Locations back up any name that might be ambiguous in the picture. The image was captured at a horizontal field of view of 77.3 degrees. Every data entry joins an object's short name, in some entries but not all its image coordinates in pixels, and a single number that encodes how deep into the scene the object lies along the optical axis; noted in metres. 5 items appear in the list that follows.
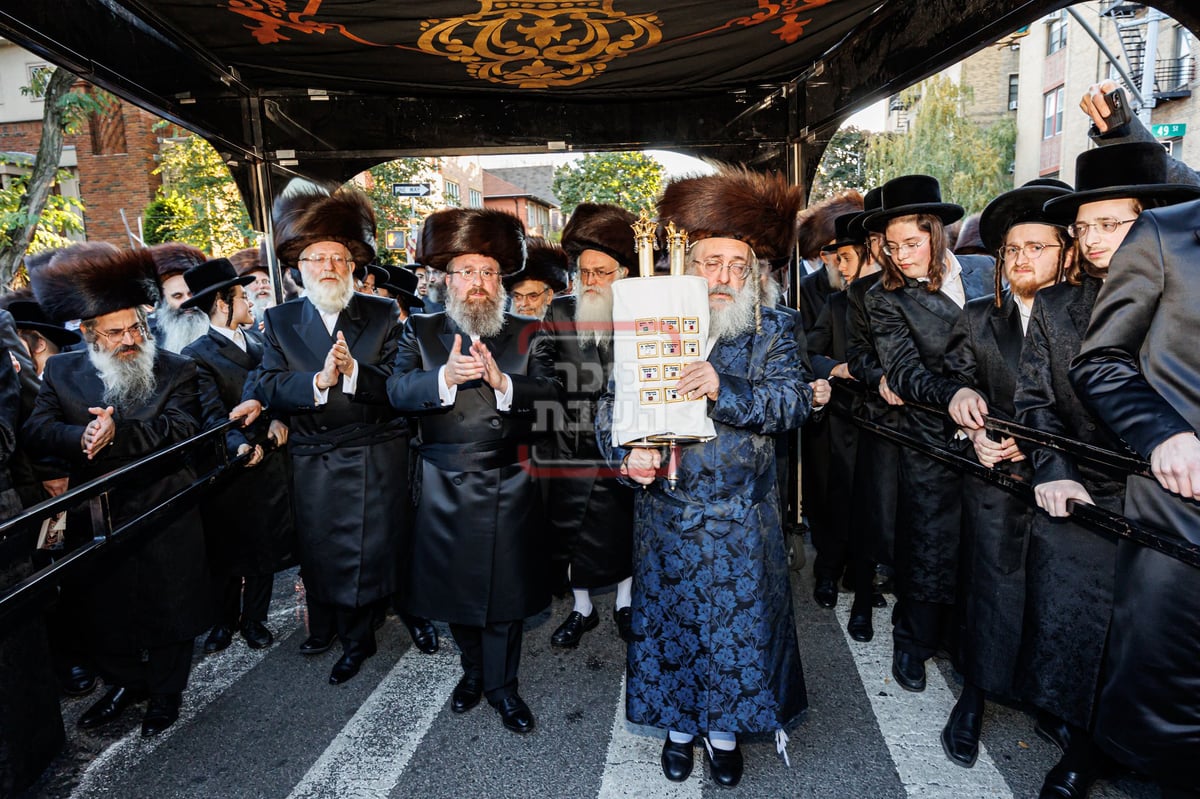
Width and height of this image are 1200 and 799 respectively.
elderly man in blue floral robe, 3.10
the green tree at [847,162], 38.88
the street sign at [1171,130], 13.01
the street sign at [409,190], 9.51
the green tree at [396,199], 21.31
